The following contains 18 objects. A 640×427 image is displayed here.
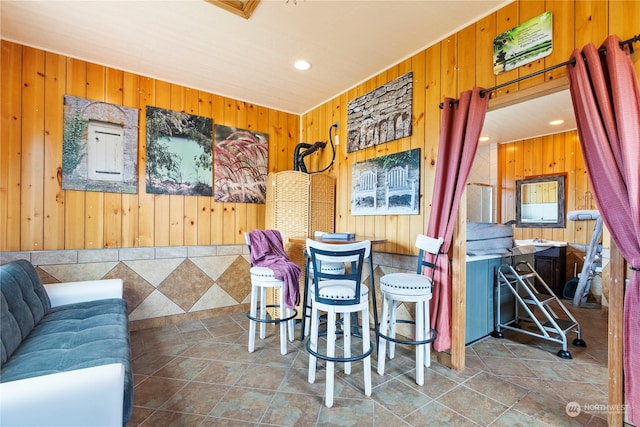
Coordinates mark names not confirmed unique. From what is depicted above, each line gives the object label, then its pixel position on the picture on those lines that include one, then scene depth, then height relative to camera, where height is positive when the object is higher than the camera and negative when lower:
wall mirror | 4.53 +0.21
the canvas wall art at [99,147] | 2.84 +0.64
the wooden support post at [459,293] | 2.30 -0.62
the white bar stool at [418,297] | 2.08 -0.60
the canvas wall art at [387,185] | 2.71 +0.29
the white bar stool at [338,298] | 1.88 -0.56
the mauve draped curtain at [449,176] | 2.18 +0.29
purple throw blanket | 2.52 -0.45
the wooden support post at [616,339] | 1.60 -0.68
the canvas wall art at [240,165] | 3.65 +0.61
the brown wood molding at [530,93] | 1.82 +0.80
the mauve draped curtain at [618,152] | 1.48 +0.33
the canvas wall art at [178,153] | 3.24 +0.67
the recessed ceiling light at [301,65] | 2.88 +1.47
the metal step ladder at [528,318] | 2.60 -1.03
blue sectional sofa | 1.11 -0.75
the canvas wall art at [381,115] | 2.77 +1.02
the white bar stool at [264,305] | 2.52 -0.82
